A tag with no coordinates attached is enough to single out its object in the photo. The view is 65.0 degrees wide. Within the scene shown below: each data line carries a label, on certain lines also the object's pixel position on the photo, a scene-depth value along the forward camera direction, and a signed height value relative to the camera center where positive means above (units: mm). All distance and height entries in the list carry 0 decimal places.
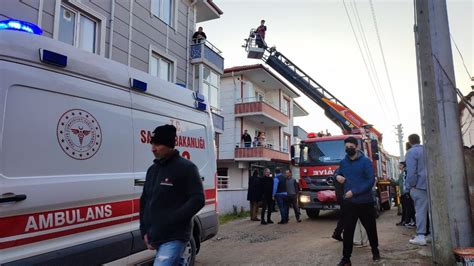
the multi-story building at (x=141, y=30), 9656 +4808
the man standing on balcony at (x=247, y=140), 25719 +2632
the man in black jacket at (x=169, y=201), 2867 -173
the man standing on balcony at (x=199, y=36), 16016 +6104
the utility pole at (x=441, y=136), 4652 +520
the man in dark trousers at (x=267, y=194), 12383 -538
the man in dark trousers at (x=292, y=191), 12703 -454
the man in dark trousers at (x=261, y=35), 16297 +6319
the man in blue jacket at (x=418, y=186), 6285 -155
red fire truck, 11352 +956
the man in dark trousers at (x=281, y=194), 12266 -538
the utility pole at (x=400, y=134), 38156 +4602
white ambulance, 2947 +258
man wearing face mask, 5105 -255
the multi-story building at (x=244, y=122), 25594 +4204
